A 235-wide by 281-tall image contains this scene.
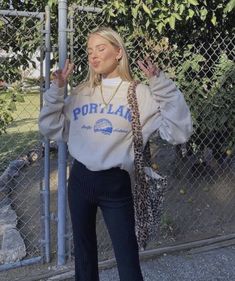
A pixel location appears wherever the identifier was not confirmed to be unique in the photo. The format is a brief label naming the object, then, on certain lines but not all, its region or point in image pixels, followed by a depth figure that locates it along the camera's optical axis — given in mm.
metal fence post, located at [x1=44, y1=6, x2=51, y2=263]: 3441
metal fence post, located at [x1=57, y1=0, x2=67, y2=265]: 3451
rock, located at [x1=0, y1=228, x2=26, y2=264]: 3775
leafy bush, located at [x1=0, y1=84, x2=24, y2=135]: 3496
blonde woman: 2410
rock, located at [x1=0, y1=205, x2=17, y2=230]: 4360
